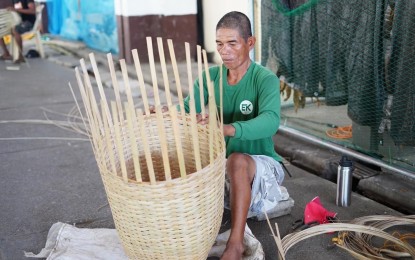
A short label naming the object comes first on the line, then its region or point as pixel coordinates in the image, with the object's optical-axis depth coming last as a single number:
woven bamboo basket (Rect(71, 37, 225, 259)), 1.68
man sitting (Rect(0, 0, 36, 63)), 7.89
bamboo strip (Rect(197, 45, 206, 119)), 1.92
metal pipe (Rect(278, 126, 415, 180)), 2.81
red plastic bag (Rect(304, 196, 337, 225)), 2.47
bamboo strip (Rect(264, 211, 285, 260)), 1.88
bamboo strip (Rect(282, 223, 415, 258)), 2.19
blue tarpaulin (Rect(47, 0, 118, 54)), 8.01
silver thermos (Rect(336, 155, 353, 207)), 2.68
